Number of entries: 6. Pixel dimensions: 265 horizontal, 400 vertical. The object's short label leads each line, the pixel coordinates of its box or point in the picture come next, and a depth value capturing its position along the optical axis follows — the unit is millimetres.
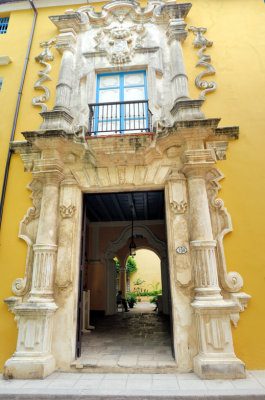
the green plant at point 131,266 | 19467
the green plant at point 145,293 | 18395
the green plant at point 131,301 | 12641
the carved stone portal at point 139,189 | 3543
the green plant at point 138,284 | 18998
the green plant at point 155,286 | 18931
